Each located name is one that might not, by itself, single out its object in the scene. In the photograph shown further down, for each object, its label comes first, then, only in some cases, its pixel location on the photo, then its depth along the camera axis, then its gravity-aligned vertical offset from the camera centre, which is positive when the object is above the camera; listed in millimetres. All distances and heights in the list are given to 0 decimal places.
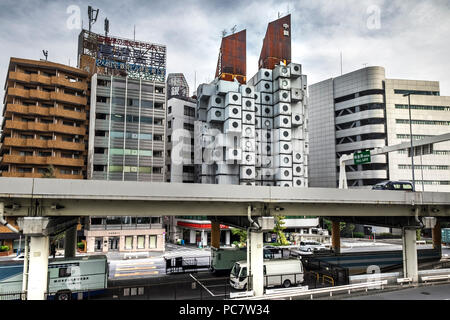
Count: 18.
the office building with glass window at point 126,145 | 56594 +8328
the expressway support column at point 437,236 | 45500 -6350
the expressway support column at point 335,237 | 42250 -6005
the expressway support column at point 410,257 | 28484 -5905
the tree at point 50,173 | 52094 +2887
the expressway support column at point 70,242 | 31862 -5081
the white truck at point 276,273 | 26188 -6884
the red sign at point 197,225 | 61594 -6726
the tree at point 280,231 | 56497 -7069
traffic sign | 34188 +3575
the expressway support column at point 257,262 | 23328 -5240
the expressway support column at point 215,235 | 35781 -4940
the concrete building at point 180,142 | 73625 +11180
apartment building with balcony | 56375 +12514
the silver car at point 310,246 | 53062 -9485
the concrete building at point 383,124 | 82500 +17570
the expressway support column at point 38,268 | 19000 -4618
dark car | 33844 +605
